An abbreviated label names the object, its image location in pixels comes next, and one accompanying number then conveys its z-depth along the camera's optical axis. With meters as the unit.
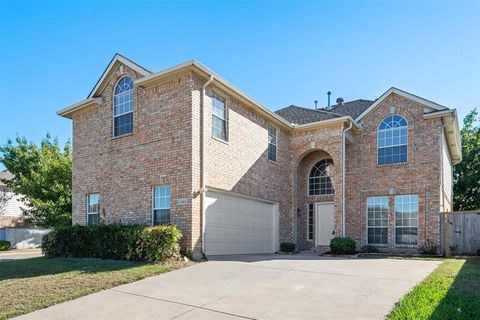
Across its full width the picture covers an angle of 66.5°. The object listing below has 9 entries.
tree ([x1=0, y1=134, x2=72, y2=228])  22.98
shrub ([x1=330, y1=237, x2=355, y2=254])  15.20
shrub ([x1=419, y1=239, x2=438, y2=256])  14.98
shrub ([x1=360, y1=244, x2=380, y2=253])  16.28
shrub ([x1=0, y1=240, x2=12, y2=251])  23.73
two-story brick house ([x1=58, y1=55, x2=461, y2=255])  12.38
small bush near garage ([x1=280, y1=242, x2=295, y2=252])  16.64
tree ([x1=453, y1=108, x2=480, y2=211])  26.25
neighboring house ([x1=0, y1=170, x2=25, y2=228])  29.75
